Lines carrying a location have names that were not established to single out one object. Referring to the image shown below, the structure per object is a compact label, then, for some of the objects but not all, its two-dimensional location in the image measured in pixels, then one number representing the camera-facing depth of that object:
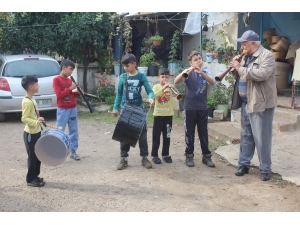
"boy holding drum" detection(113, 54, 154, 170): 5.45
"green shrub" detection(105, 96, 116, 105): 11.46
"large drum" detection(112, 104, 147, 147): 5.10
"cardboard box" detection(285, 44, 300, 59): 9.09
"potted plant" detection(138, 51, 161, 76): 11.81
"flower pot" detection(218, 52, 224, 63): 9.90
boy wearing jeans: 5.77
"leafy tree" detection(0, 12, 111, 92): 11.80
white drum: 4.59
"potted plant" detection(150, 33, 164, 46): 12.45
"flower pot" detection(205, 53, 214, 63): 10.33
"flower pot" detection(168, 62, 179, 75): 11.95
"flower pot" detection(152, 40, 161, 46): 12.56
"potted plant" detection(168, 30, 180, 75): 11.95
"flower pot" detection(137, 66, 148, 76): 11.75
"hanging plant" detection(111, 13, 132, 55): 12.31
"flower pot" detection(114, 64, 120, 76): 12.64
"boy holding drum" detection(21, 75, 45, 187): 4.66
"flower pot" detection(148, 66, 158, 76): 11.82
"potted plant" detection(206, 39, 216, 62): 10.61
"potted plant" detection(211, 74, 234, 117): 8.88
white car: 8.91
